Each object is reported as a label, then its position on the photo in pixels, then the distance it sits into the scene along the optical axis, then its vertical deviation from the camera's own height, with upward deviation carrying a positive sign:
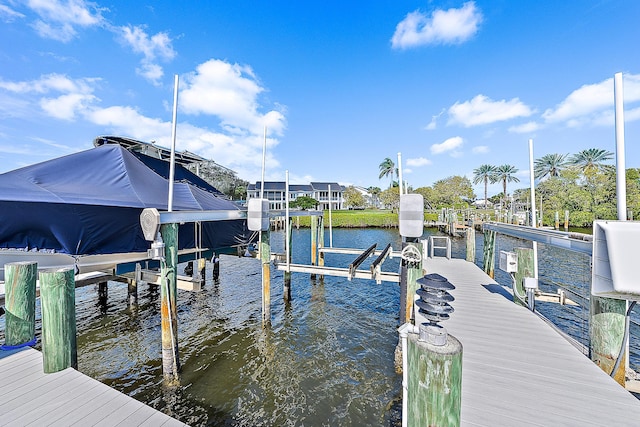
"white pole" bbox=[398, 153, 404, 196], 5.99 +1.18
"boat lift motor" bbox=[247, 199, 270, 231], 7.49 +0.08
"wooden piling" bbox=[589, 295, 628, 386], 3.58 -1.68
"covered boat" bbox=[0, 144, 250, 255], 5.86 +0.39
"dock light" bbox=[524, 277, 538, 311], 5.77 -1.70
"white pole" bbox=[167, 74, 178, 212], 5.99 +2.38
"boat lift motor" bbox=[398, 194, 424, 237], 5.85 +0.01
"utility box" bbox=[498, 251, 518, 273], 6.36 -1.19
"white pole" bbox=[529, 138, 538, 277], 6.01 +0.68
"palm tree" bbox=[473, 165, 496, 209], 61.36 +9.26
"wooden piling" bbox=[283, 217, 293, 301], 10.66 -2.88
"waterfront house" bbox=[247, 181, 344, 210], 57.85 +5.80
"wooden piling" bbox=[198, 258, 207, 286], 13.15 -2.55
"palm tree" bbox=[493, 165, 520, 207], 57.88 +8.52
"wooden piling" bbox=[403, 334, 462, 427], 2.18 -1.44
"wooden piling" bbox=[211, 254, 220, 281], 13.81 -2.90
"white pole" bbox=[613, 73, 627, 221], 3.34 +1.01
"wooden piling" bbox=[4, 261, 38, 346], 4.16 -1.30
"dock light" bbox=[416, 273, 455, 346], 2.35 -0.92
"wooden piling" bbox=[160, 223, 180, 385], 5.30 -1.74
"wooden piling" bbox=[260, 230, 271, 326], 7.99 -1.70
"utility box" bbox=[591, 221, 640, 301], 2.88 -0.55
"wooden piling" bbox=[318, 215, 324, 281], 14.04 -1.29
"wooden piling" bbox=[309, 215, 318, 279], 13.54 -1.22
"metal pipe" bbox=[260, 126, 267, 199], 8.63 +2.25
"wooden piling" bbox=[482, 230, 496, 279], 9.35 -1.44
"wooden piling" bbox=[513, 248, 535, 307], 6.18 -1.40
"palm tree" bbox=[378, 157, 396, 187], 76.69 +13.73
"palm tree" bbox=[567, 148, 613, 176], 40.34 +8.35
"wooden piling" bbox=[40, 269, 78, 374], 3.84 -1.49
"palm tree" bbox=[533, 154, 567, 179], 48.88 +8.84
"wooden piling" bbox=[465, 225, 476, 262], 11.03 -1.30
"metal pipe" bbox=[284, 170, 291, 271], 9.07 -0.05
